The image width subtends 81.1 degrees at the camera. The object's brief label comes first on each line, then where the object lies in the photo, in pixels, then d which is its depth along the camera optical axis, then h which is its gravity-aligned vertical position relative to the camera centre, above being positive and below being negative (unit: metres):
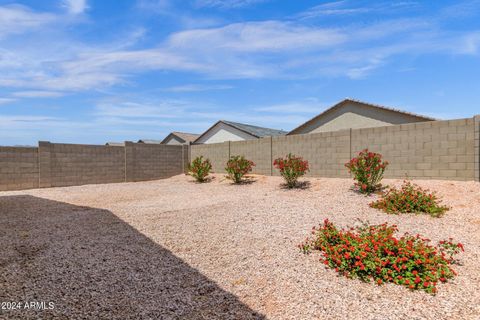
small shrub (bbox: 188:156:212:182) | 15.55 -0.77
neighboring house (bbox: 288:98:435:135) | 17.94 +2.63
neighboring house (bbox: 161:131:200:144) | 35.25 +2.26
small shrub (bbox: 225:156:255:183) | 13.92 -0.65
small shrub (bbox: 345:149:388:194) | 9.34 -0.53
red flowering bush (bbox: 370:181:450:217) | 7.01 -1.26
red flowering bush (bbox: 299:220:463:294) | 3.74 -1.52
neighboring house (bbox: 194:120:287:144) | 27.59 +2.39
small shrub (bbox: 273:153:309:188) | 11.59 -0.58
